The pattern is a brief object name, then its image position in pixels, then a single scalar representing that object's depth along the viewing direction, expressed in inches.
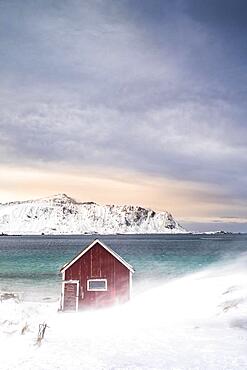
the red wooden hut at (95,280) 1466.5
